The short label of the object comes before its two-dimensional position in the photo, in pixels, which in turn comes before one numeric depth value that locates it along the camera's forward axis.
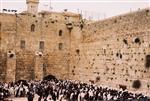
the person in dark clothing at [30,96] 22.19
